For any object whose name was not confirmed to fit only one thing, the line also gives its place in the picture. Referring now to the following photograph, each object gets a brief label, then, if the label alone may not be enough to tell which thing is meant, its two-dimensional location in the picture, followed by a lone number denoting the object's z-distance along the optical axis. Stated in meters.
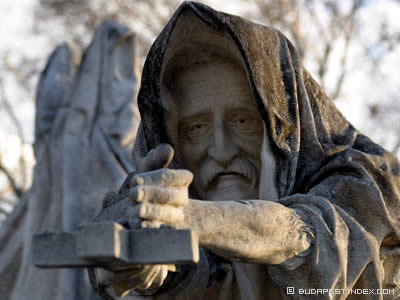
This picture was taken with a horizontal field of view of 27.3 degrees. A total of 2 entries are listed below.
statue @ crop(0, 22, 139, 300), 7.68
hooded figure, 3.22
